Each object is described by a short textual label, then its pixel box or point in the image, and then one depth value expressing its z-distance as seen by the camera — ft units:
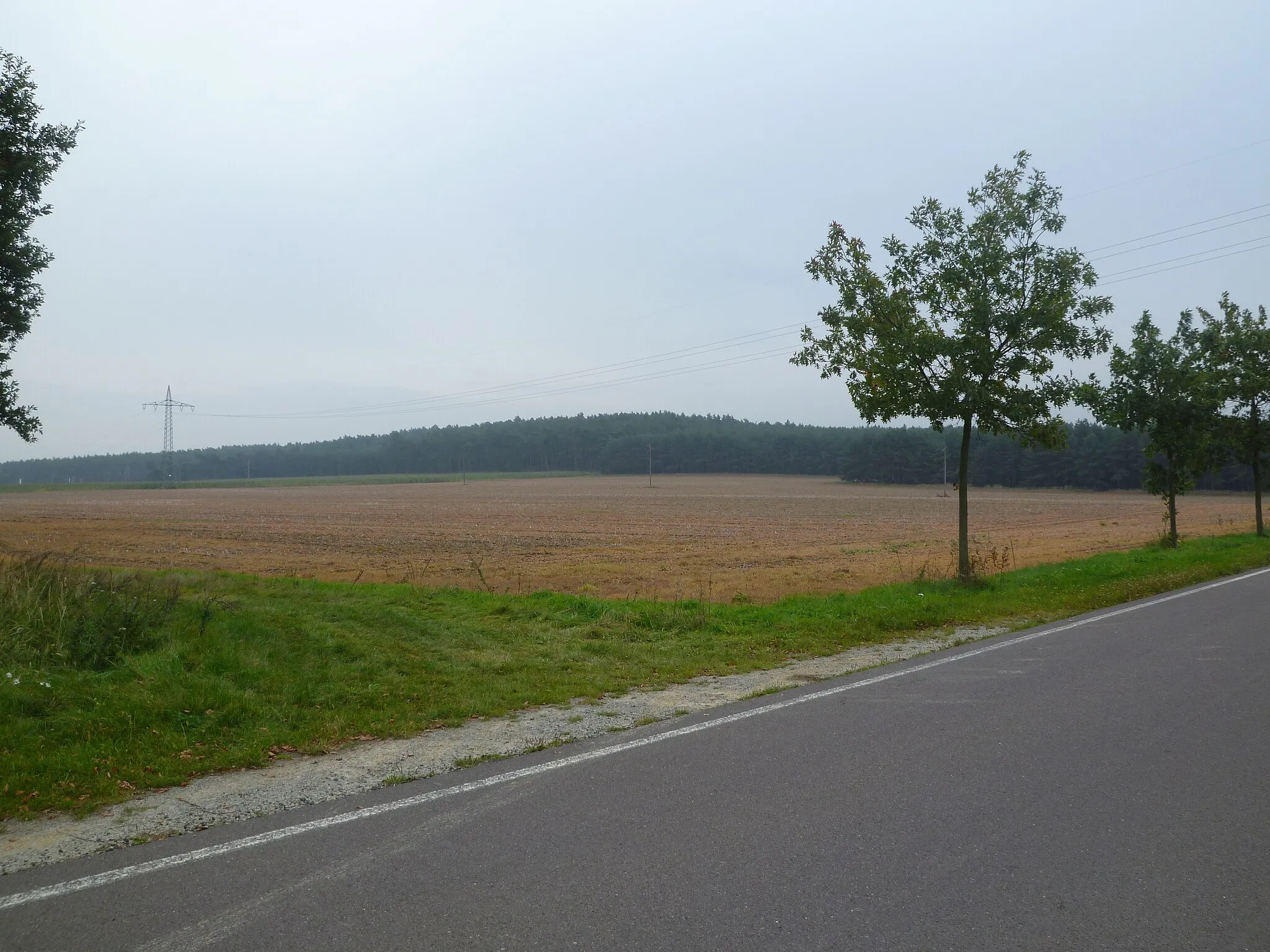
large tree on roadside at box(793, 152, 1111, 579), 52.37
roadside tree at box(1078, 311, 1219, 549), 81.71
